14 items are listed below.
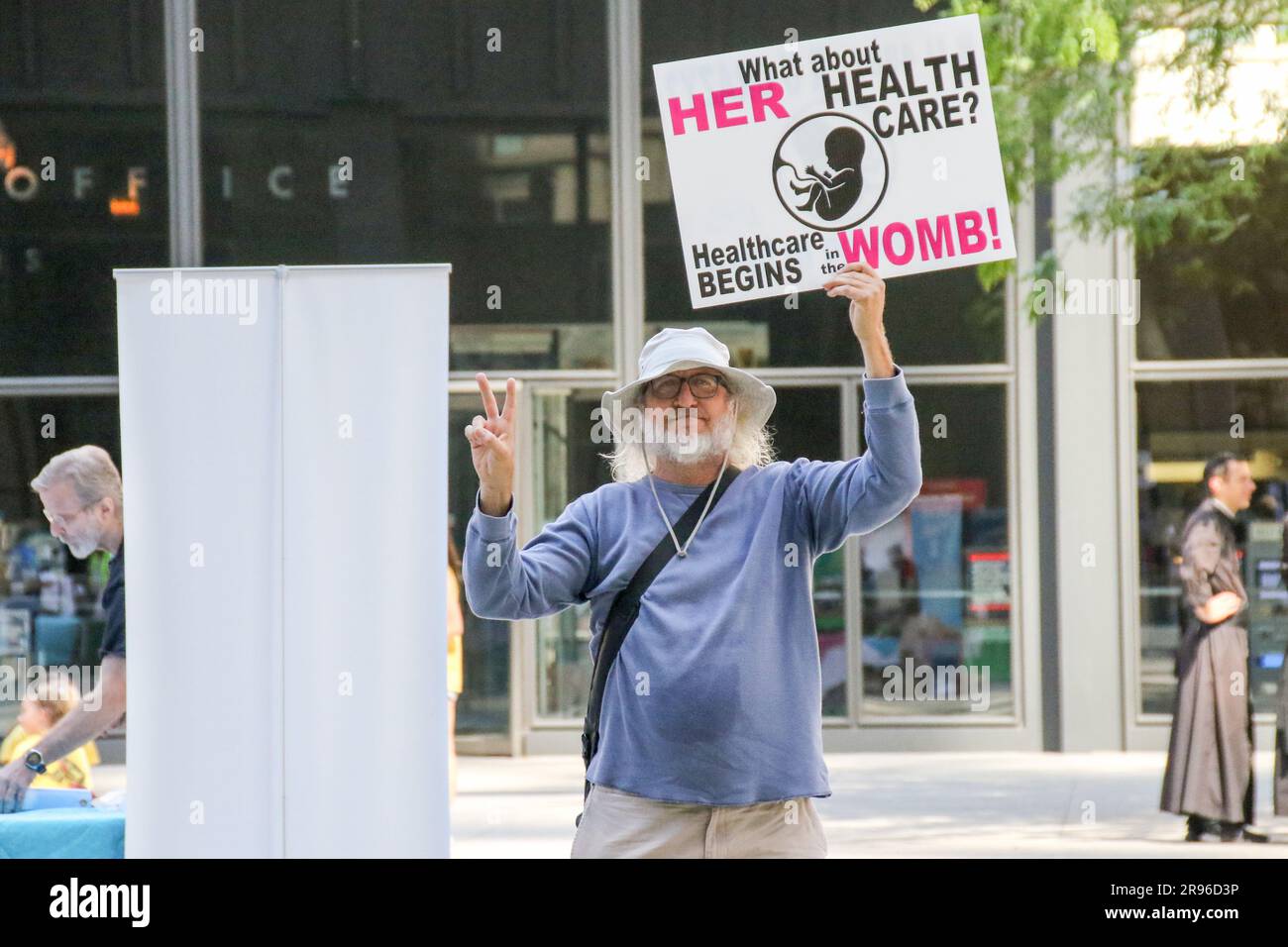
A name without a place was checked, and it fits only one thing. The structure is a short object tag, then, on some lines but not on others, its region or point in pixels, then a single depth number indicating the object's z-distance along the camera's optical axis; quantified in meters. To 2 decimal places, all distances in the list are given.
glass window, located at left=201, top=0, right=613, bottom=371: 25.02
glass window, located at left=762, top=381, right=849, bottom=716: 25.02
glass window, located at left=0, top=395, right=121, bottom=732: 24.62
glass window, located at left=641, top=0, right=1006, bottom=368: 24.91
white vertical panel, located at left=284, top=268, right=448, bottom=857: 10.45
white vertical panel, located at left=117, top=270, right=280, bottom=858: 10.39
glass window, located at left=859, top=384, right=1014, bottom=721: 24.95
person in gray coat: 17.52
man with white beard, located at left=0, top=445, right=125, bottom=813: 10.75
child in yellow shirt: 12.33
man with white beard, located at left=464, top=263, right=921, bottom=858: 7.20
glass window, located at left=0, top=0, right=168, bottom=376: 25.03
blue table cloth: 10.02
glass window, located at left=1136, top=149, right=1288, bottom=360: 24.31
